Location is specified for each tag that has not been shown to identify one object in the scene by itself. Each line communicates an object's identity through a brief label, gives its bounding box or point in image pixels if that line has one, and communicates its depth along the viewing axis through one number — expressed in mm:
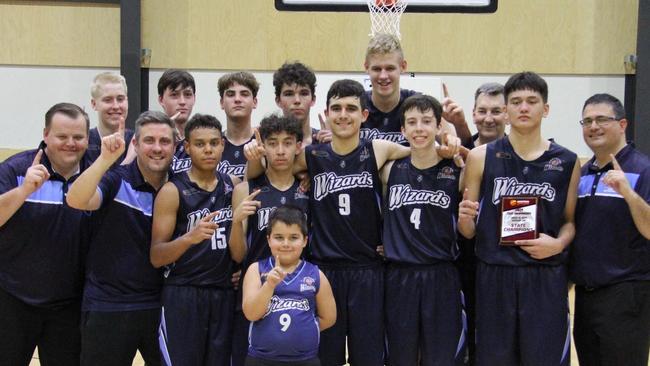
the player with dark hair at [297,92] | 4410
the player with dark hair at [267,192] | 3822
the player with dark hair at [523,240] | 3695
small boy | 3508
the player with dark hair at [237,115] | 4402
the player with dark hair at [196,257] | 3707
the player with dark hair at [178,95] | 4805
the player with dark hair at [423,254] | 3799
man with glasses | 3727
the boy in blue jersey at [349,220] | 3838
